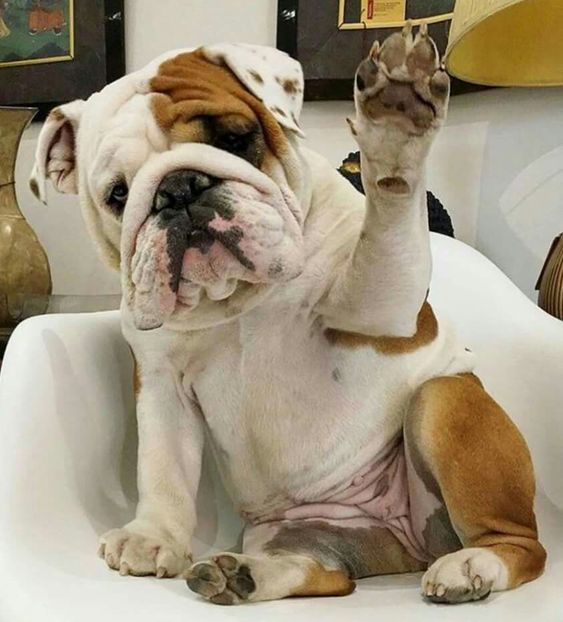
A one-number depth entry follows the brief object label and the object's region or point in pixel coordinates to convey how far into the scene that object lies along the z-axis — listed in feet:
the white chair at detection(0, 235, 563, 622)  2.44
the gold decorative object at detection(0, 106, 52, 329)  5.86
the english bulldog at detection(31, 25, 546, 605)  2.69
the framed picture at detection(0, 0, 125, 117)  6.52
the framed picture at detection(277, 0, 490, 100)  5.80
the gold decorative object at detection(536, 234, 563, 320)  4.55
